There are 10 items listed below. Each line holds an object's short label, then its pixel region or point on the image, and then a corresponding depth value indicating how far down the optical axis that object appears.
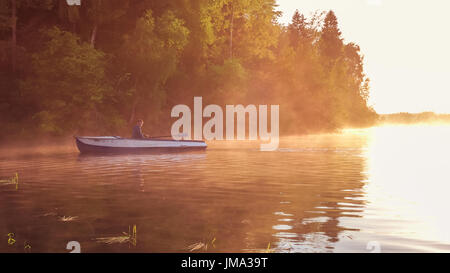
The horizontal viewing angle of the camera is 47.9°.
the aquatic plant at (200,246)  8.33
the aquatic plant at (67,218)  10.69
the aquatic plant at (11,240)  8.74
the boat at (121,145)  31.80
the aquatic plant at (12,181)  17.24
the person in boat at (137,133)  32.53
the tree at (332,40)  101.81
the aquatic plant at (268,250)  8.05
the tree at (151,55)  47.88
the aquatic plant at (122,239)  8.77
